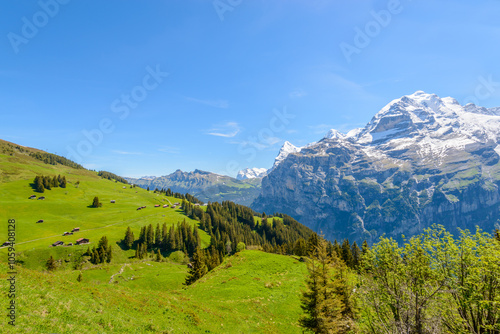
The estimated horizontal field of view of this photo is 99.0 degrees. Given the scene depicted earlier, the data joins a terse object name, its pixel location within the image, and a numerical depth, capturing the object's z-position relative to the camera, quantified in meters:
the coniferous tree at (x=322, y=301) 28.64
